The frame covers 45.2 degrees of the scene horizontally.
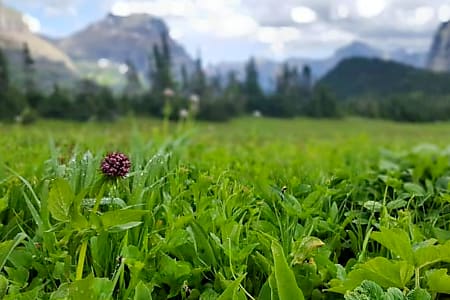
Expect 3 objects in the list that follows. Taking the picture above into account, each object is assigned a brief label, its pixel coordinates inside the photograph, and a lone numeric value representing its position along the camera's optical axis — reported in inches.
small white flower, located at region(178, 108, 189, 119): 180.3
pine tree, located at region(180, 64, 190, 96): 2871.6
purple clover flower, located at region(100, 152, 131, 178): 38.9
